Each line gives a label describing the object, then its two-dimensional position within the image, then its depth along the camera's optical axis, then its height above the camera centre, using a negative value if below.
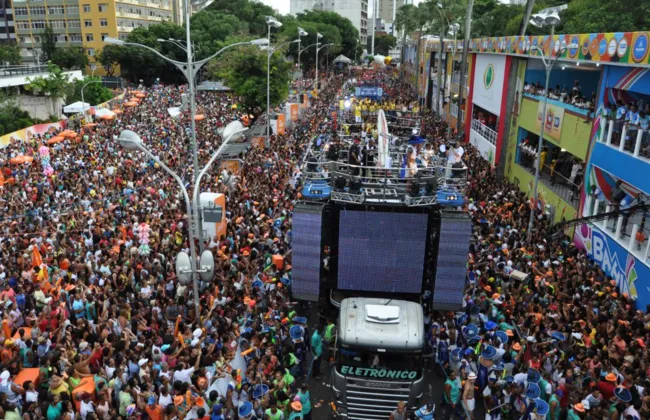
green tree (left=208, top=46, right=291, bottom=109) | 40.06 -1.49
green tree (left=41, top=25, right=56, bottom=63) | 72.25 +0.53
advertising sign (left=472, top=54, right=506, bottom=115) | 28.86 -1.13
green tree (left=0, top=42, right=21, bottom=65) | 59.66 -0.72
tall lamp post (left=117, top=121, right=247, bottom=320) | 10.78 -4.00
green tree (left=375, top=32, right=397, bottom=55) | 156.00 +4.10
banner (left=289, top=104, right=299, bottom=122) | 40.62 -4.02
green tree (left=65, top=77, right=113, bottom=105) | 49.25 -3.83
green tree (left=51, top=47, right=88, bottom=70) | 69.38 -1.02
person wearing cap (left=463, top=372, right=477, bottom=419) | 9.50 -5.56
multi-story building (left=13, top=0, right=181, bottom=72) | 74.88 +4.01
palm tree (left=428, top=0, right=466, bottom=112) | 49.53 +4.47
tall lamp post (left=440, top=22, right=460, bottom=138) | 36.38 +0.29
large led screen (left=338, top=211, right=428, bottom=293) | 11.24 -3.83
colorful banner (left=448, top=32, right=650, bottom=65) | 15.33 +0.56
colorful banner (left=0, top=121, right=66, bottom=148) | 32.71 -5.13
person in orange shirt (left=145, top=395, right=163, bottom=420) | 8.59 -5.37
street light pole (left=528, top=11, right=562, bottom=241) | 17.98 +1.26
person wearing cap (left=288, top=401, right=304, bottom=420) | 8.91 -5.65
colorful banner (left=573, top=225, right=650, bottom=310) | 14.46 -5.54
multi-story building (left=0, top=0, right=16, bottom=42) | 81.12 +3.86
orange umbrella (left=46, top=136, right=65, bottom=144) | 28.95 -4.62
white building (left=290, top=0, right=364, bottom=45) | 144.50 +12.69
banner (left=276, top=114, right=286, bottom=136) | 35.34 -4.34
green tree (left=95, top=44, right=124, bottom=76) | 69.50 -0.64
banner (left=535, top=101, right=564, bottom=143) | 21.42 -2.25
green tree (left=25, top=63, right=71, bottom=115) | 46.44 -2.92
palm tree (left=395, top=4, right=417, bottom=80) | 56.20 +4.49
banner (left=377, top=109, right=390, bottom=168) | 13.72 -2.18
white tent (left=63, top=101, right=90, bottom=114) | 39.00 -3.94
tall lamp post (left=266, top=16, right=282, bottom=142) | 24.60 +1.40
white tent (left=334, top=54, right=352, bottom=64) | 93.22 -0.42
